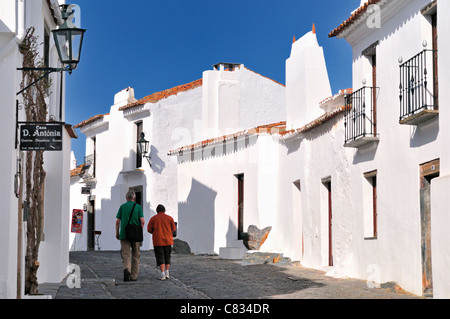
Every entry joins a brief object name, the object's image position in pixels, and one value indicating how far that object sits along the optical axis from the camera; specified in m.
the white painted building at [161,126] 25.39
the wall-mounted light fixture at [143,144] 28.61
